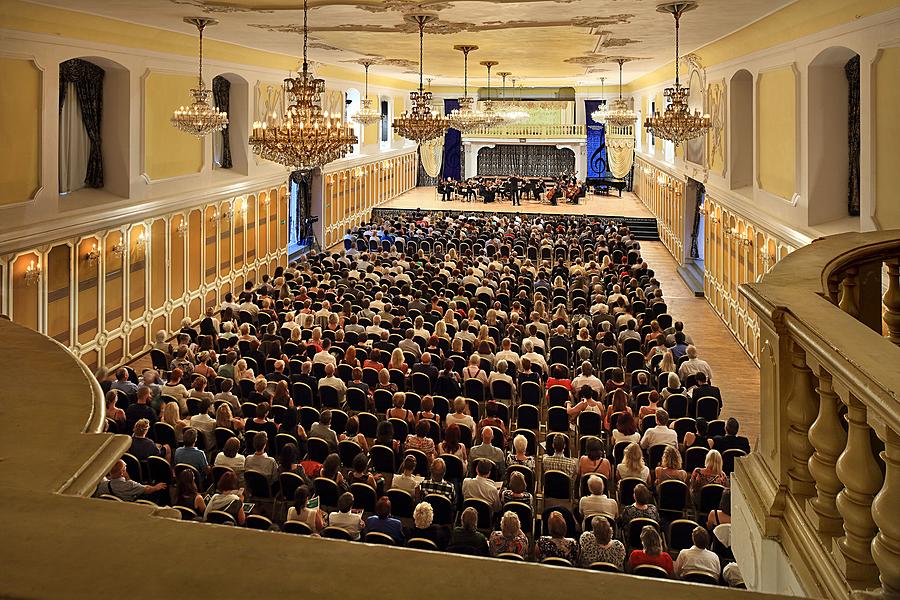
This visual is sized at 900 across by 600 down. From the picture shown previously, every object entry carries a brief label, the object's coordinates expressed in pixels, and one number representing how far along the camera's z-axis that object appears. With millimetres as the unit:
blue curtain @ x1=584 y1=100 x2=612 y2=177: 43684
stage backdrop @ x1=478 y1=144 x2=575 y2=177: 46250
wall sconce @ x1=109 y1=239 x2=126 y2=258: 15075
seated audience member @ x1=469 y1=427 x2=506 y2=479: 8656
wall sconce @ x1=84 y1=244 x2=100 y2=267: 14188
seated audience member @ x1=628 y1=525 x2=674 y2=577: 6316
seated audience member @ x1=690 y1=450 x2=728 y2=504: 8039
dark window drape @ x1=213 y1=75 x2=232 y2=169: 20172
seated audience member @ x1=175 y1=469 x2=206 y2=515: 7711
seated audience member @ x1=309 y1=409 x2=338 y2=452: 9005
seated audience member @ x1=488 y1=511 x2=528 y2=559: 6609
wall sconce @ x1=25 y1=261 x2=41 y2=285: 12539
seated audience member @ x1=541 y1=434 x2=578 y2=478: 8570
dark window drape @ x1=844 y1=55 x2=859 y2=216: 12484
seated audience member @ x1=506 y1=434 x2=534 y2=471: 8547
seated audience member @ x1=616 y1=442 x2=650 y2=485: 8234
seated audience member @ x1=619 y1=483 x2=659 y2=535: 7270
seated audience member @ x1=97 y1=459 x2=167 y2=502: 7418
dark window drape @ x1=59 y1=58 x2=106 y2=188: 14359
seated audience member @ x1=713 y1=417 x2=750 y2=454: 8758
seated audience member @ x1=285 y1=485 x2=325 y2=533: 6949
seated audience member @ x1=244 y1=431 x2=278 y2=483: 8242
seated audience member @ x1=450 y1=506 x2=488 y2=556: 6664
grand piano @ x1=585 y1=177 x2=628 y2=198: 42312
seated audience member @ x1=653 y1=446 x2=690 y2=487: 8125
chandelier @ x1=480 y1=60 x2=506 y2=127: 23594
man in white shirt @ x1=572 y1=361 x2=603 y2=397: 11094
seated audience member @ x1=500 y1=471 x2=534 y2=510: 7566
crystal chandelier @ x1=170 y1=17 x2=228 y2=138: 14133
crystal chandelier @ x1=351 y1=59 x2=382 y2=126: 25391
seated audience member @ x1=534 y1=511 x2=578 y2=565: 6516
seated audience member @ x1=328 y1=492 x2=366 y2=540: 6941
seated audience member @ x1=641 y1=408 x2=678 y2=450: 9031
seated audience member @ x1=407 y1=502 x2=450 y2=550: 6945
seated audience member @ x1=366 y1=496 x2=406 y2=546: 6820
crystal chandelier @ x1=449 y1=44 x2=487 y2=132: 20250
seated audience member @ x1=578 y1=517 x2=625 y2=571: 6438
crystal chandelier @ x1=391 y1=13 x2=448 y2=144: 13922
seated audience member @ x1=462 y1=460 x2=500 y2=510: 7836
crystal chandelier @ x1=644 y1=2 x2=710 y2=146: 13227
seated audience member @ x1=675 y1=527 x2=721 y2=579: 6195
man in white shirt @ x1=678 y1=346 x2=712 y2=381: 11938
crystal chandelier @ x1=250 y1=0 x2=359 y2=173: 9438
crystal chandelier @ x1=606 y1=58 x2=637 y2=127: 26359
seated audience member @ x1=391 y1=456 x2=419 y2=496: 7836
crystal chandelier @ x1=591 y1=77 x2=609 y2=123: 28222
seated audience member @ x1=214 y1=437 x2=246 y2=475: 8391
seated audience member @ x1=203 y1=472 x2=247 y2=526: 7047
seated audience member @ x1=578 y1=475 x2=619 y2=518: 7398
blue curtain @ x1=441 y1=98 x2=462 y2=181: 46094
